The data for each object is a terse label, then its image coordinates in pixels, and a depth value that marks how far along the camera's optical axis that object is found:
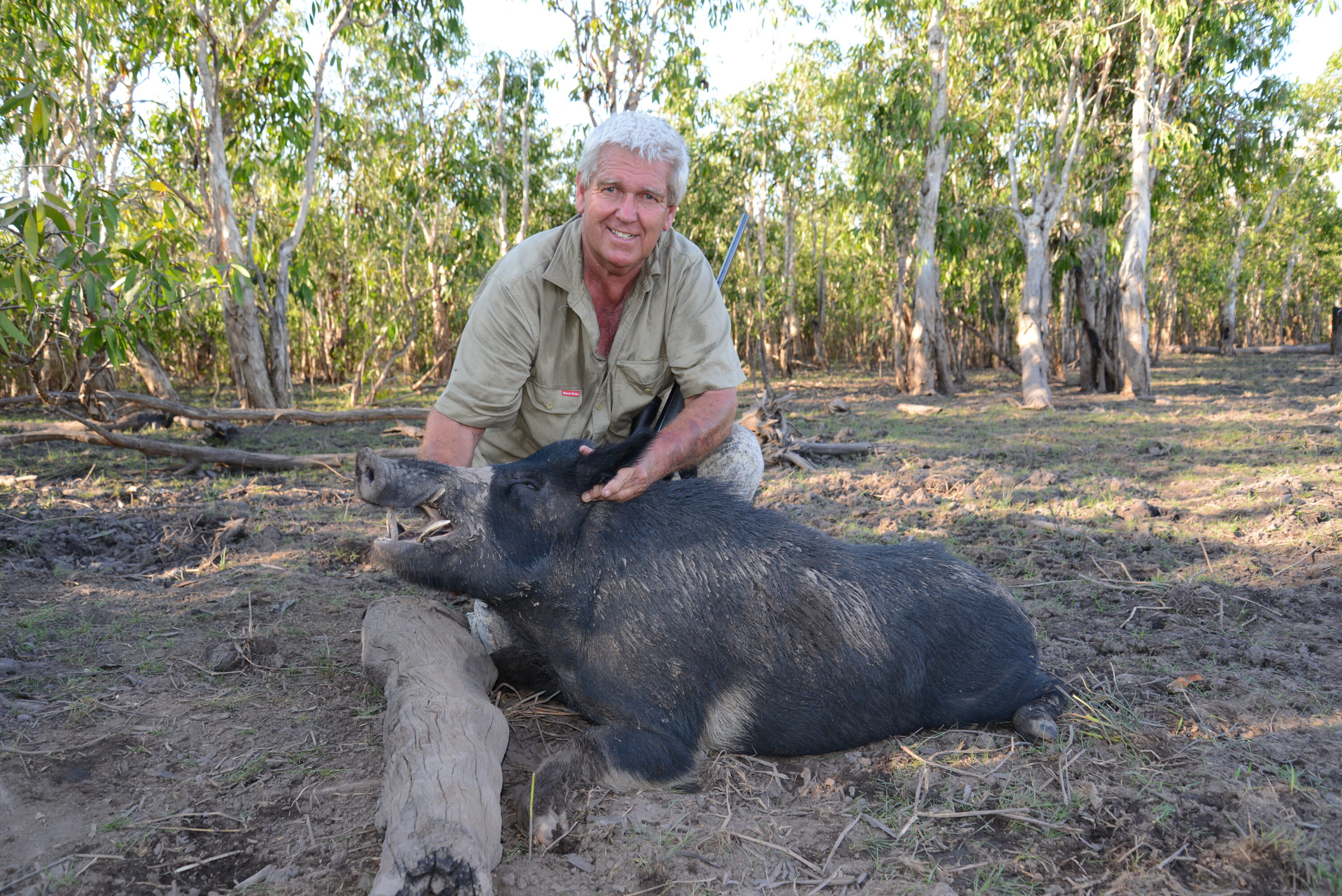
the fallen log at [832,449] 8.73
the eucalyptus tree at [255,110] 10.77
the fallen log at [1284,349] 26.06
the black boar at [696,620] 2.87
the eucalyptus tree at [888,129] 14.28
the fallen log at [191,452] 7.46
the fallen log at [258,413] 7.61
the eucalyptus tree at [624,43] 12.86
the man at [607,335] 3.46
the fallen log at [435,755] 1.96
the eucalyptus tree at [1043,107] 13.22
